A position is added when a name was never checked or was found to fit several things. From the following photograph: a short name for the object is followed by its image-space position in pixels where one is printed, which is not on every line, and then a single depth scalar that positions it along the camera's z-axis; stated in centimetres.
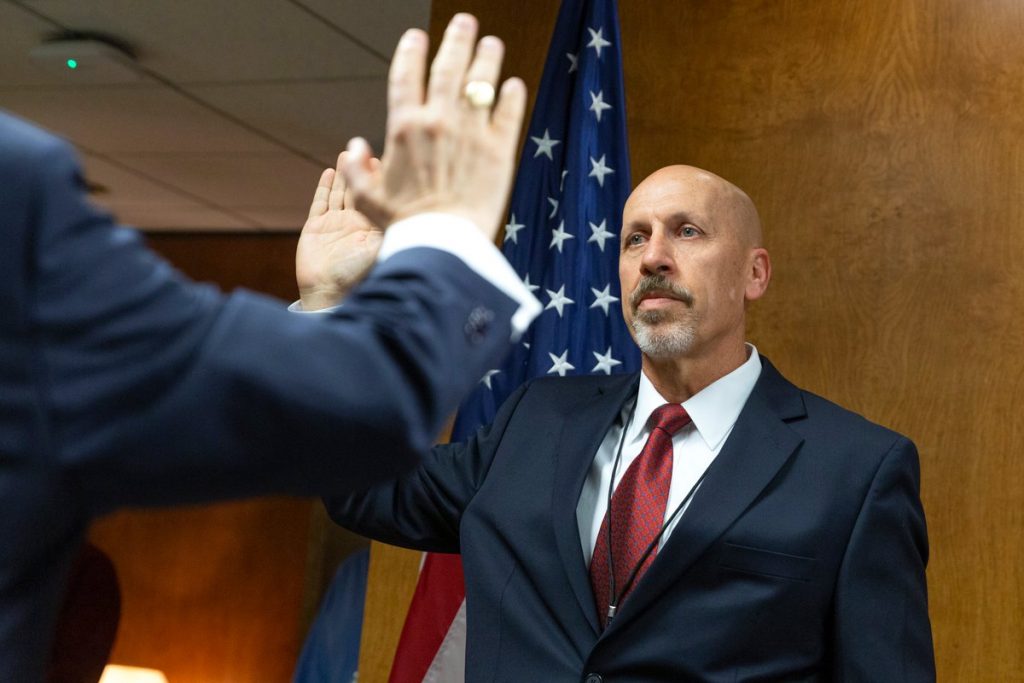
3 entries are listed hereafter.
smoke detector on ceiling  408
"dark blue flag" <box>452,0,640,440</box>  257
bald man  176
